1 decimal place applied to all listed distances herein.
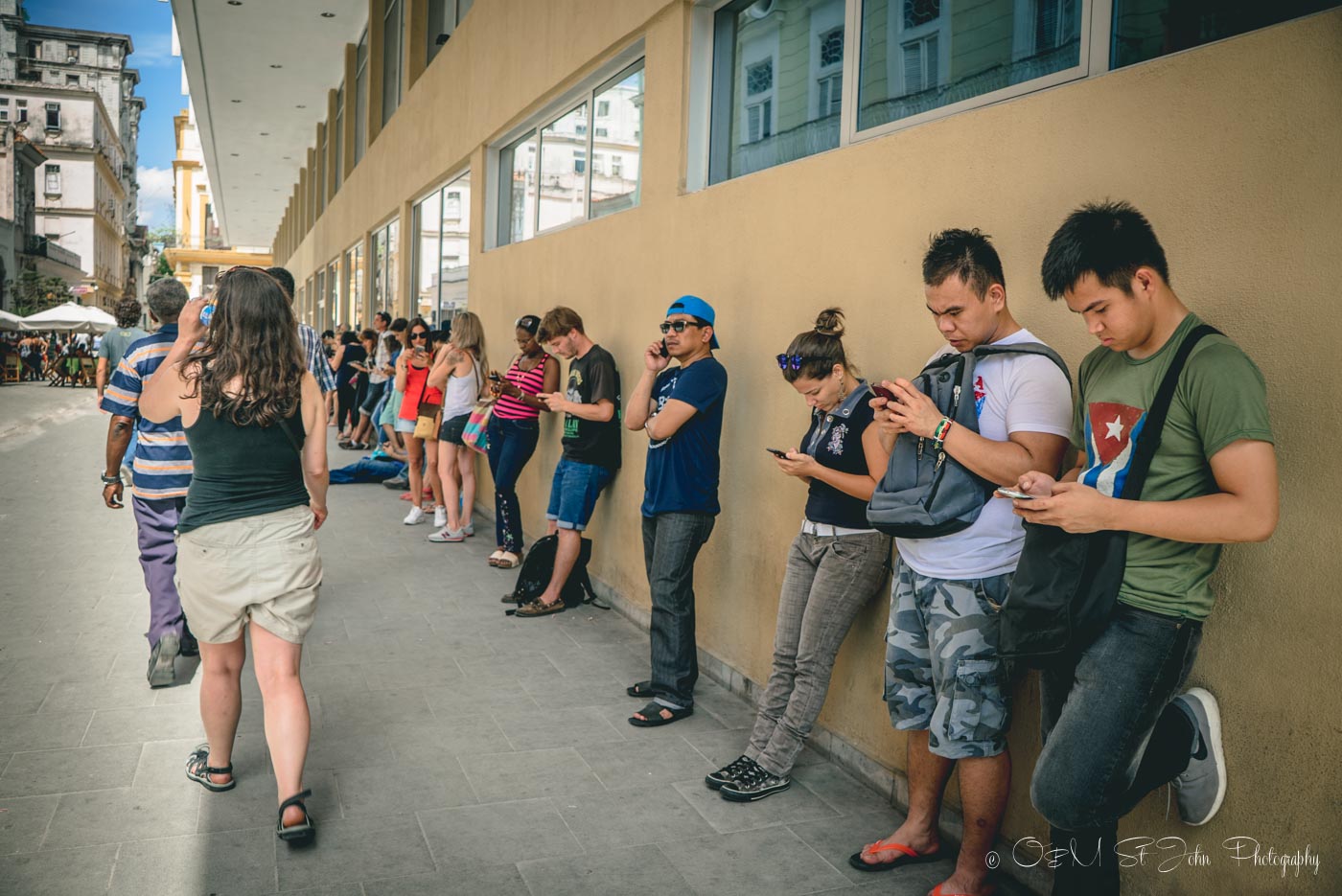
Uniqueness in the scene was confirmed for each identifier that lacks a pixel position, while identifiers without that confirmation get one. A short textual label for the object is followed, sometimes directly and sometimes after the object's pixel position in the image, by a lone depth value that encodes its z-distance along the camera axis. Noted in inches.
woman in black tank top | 130.5
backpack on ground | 255.3
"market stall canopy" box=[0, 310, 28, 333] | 1330.7
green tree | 2021.4
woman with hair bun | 145.6
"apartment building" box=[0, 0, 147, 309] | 2780.5
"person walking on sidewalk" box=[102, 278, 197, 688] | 182.2
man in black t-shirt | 242.2
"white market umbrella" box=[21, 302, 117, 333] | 1364.4
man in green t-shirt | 87.8
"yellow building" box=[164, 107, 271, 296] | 2753.4
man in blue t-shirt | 178.1
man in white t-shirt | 109.1
